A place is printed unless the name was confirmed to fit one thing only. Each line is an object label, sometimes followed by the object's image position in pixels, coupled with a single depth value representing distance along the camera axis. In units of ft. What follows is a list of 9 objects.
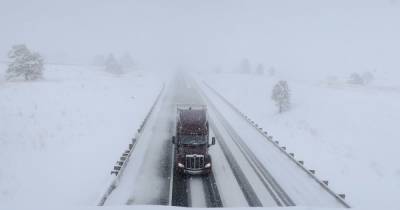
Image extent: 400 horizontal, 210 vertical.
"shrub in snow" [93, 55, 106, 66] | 409.14
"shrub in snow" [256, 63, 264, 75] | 353.92
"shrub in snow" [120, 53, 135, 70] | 393.09
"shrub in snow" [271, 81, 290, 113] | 141.38
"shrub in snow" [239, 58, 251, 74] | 396.37
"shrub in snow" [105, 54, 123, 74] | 283.38
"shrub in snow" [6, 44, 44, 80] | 155.12
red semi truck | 62.80
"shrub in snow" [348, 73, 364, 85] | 250.16
